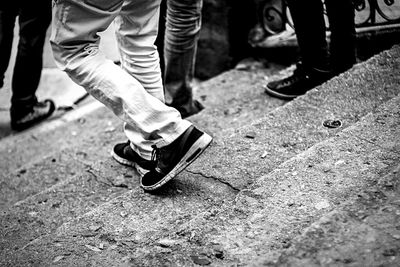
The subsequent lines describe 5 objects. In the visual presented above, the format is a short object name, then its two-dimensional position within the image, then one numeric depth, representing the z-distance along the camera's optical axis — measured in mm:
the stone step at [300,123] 2297
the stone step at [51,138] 3635
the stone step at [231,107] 3004
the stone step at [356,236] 1379
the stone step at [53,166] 3059
